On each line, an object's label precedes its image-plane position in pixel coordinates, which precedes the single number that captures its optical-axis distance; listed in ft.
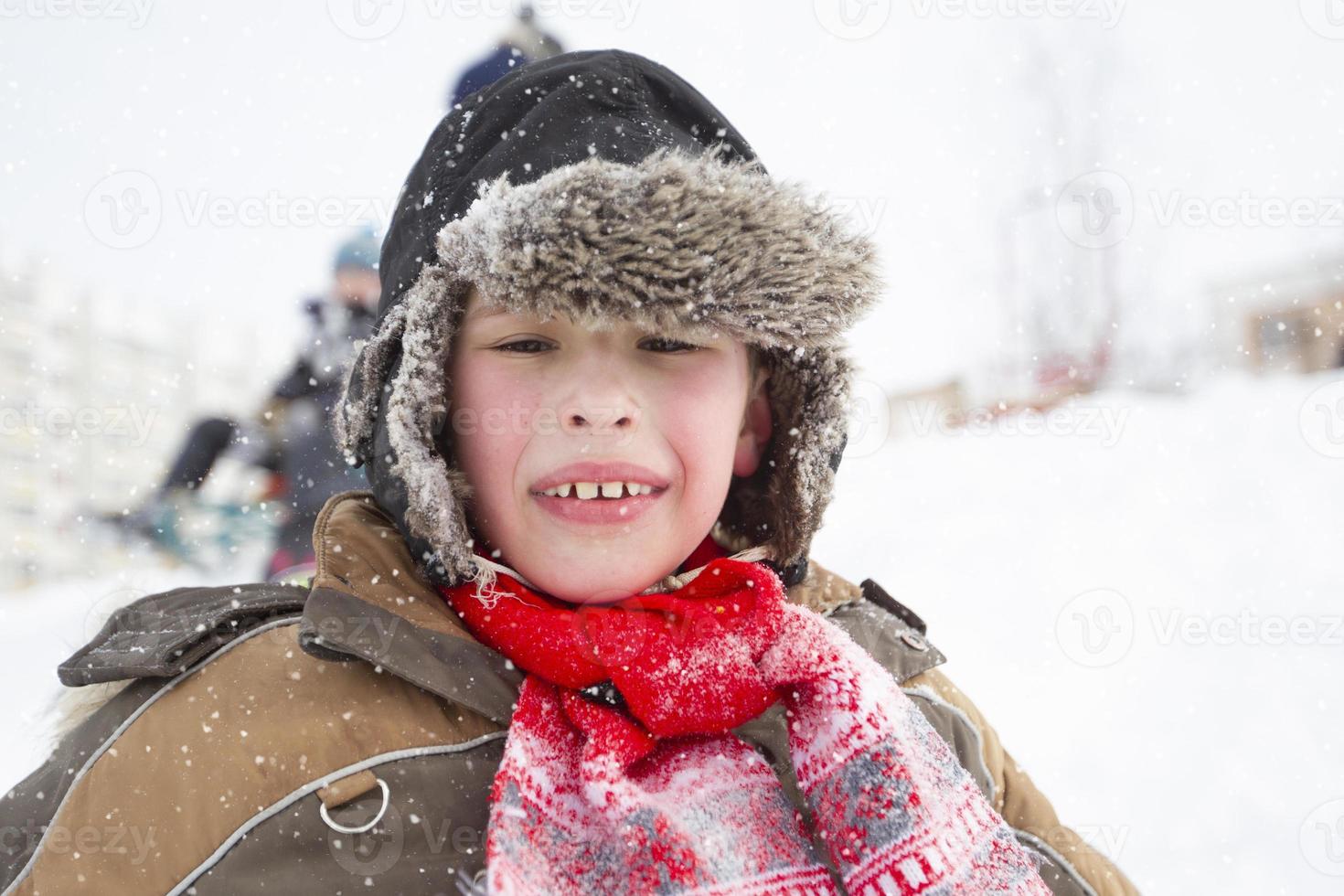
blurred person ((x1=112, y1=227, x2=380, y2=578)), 12.34
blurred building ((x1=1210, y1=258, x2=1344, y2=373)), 39.45
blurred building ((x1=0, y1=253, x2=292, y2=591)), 56.49
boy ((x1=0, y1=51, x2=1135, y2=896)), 3.74
